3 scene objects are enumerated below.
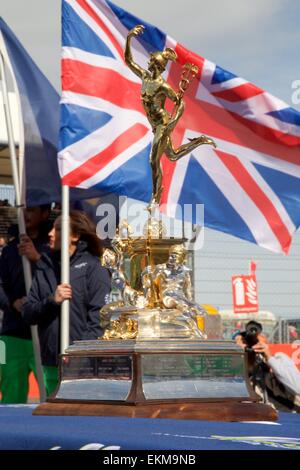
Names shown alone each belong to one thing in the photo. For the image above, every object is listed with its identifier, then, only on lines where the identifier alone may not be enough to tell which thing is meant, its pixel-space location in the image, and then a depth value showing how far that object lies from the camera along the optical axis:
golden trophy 6.40
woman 10.20
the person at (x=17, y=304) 11.97
